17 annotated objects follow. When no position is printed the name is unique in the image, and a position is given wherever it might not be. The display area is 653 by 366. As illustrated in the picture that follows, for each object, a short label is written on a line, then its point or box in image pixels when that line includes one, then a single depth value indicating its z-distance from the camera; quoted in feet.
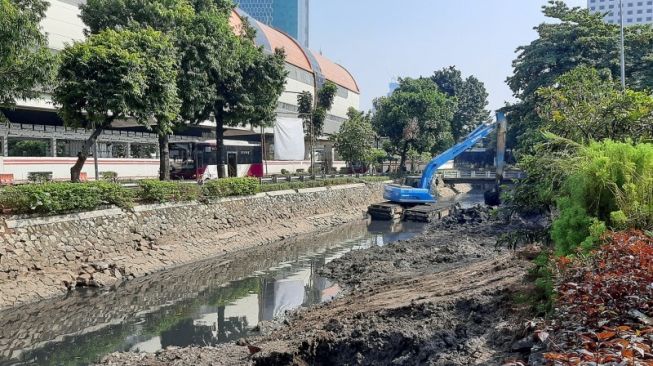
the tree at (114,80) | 62.64
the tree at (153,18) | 79.82
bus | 123.44
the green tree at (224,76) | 85.20
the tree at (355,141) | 153.89
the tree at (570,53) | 114.42
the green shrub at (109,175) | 98.32
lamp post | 78.38
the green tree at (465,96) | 237.04
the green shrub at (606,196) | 22.77
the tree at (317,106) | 153.28
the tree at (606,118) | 33.14
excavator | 111.45
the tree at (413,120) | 174.09
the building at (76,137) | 97.96
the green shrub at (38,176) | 86.40
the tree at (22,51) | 49.06
